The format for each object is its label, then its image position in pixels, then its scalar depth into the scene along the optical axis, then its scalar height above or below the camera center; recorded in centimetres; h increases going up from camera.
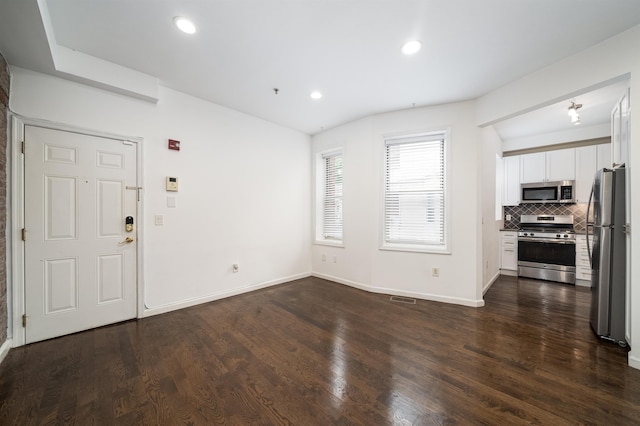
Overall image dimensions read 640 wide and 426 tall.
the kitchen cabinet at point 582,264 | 417 -90
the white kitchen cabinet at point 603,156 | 418 +100
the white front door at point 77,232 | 236 -23
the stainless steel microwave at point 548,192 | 452 +40
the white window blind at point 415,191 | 366 +34
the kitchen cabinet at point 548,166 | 452 +92
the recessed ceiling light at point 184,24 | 200 +161
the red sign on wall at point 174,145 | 312 +88
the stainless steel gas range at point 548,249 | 432 -69
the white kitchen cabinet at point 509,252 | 487 -81
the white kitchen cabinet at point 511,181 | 507 +67
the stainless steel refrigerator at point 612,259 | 231 -46
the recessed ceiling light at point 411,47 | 224 +159
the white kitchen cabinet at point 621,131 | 228 +84
